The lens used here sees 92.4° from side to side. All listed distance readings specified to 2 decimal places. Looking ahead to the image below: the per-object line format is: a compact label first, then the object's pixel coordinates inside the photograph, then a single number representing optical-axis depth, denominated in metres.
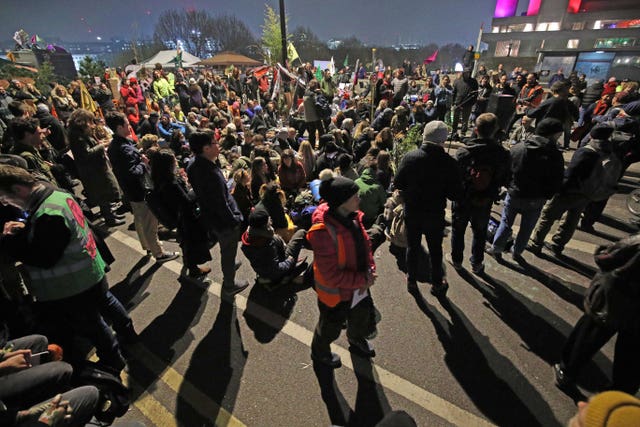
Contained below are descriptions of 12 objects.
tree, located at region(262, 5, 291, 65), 26.98
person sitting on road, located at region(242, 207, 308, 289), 3.93
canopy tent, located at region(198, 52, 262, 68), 31.60
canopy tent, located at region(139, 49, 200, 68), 30.18
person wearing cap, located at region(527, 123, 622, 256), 3.96
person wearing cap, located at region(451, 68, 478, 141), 10.27
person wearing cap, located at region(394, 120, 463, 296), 3.36
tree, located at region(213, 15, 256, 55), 71.06
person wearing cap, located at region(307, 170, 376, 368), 2.44
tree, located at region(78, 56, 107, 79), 21.82
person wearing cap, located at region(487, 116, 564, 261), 3.74
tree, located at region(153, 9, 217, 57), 70.50
